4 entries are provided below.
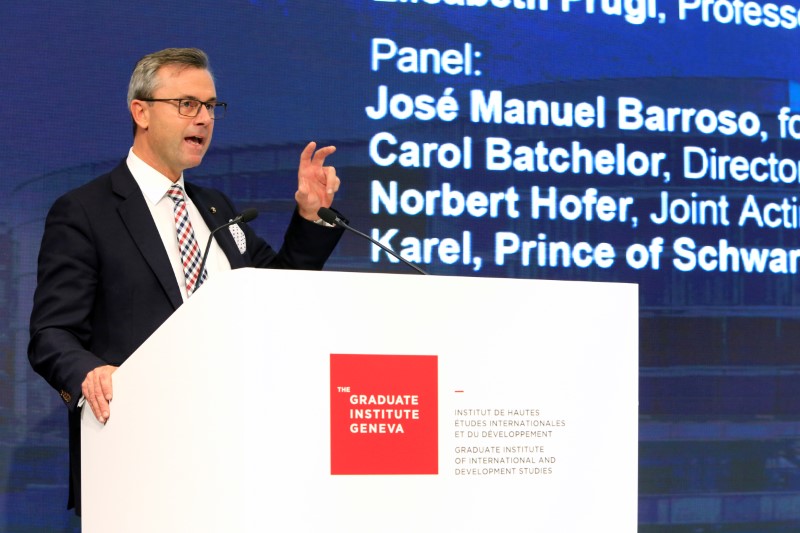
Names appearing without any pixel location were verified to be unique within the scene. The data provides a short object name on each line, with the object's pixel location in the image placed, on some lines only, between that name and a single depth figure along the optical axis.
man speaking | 4.48
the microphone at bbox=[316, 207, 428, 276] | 4.36
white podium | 3.22
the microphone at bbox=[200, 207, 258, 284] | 4.22
